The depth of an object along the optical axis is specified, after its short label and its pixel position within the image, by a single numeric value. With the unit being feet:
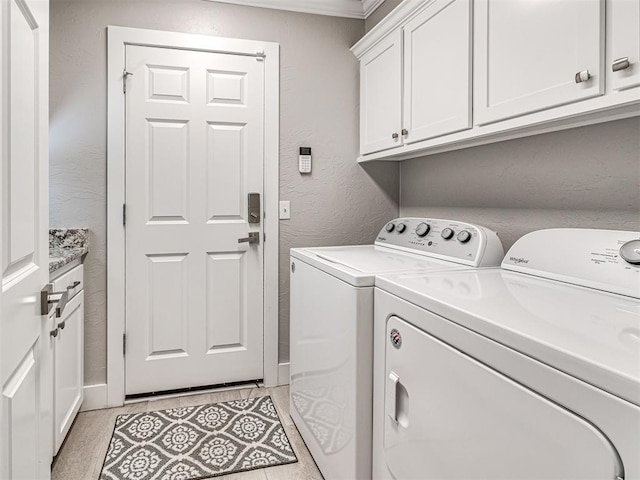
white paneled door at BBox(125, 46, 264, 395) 7.70
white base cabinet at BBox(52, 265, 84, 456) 5.73
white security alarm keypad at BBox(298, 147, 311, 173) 8.51
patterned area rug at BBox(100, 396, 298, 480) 5.87
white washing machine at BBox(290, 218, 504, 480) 4.59
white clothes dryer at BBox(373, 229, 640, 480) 2.08
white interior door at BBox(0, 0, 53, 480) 2.57
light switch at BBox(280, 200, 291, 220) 8.46
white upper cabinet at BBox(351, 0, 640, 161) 3.51
